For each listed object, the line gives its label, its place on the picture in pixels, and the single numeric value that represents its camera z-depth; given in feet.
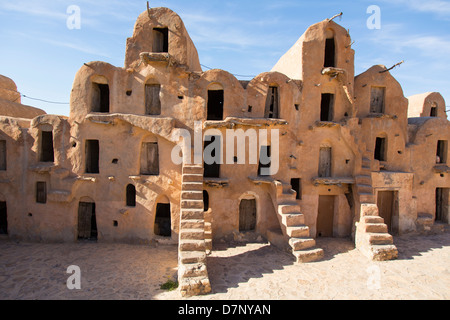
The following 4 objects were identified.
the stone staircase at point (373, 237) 37.76
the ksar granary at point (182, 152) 43.19
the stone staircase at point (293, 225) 37.01
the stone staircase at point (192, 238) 27.20
